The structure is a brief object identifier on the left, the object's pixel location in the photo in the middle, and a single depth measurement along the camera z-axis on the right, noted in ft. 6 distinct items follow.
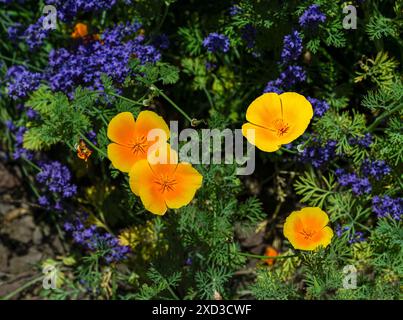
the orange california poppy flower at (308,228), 8.02
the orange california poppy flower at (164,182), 7.84
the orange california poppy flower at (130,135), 8.02
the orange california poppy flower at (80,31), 10.13
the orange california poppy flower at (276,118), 8.13
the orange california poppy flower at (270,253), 10.62
